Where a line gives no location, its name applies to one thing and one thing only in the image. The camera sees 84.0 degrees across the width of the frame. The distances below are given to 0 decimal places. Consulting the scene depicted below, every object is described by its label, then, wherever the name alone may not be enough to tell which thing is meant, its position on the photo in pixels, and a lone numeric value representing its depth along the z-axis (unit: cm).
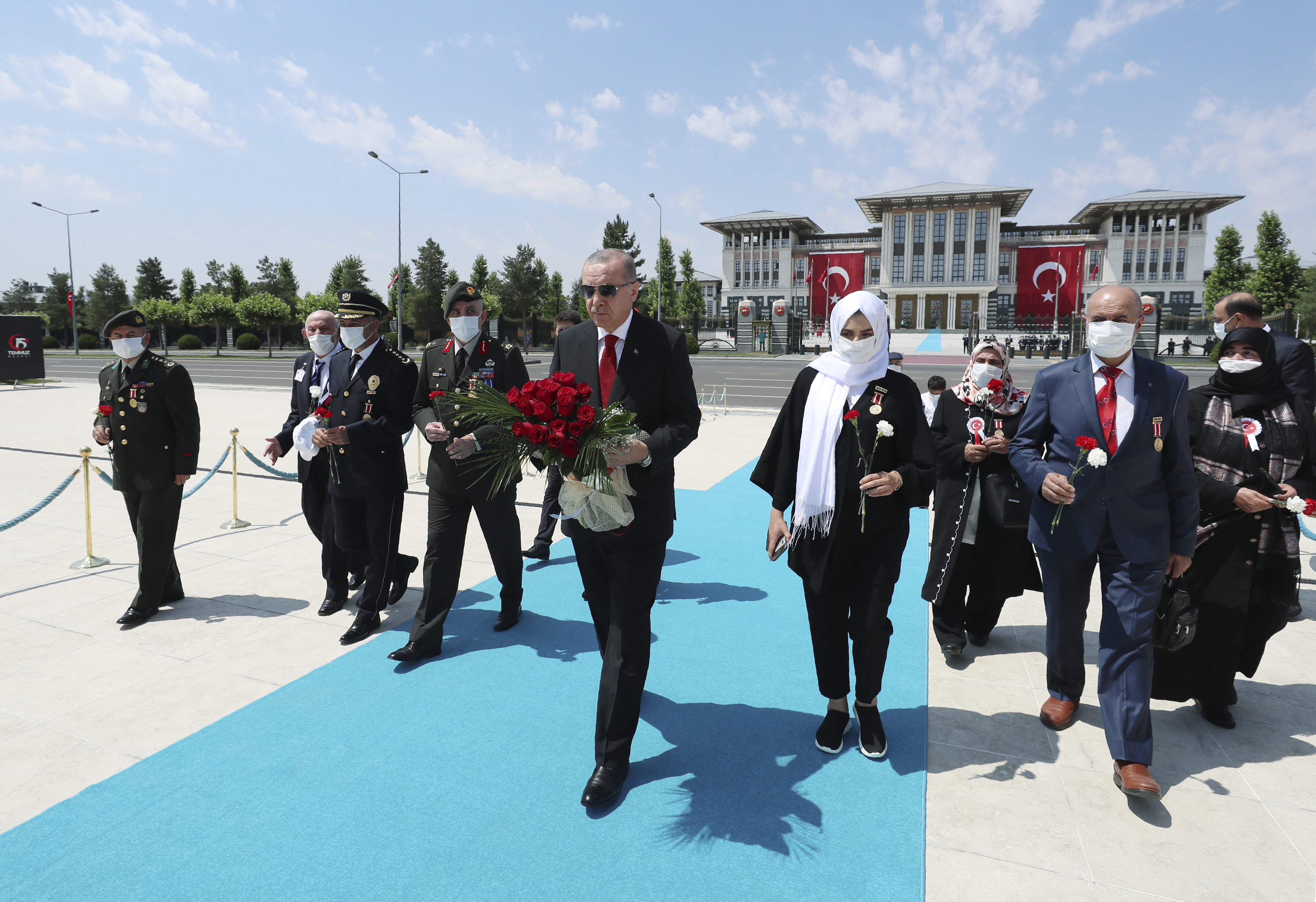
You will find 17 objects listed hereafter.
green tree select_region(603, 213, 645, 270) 6631
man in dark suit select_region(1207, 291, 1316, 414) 435
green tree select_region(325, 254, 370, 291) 7181
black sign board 2367
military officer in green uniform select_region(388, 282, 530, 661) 436
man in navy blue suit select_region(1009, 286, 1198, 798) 313
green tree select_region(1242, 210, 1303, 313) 4384
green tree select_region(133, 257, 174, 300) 7219
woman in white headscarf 321
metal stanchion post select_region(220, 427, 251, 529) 741
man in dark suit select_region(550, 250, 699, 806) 300
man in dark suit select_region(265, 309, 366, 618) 514
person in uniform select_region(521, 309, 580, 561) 627
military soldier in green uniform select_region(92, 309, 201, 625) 481
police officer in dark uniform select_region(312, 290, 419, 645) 466
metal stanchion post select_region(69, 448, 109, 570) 604
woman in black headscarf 360
